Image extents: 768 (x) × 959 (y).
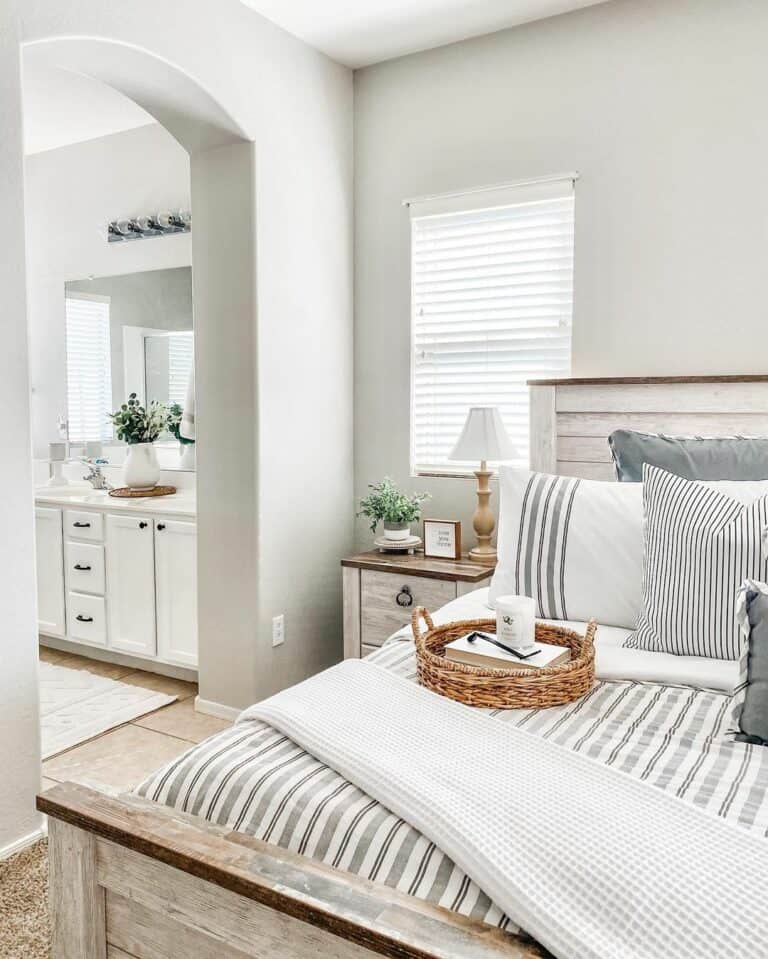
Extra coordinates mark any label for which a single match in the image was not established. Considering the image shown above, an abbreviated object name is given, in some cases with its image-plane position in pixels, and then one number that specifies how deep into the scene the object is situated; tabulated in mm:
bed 985
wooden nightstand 2945
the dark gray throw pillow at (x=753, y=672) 1372
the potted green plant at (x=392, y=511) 3244
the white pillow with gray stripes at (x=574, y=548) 2057
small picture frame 3135
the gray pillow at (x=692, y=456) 2166
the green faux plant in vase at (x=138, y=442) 3961
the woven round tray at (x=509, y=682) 1546
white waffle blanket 896
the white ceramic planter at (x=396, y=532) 3262
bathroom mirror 4152
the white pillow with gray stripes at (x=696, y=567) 1767
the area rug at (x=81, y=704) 3068
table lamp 2906
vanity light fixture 4004
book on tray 1661
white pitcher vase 3955
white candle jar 1718
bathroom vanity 3461
